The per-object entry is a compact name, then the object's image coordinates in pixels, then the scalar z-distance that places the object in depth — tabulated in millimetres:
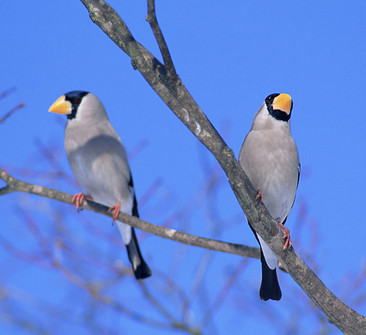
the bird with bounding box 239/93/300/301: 6039
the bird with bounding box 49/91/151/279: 6988
